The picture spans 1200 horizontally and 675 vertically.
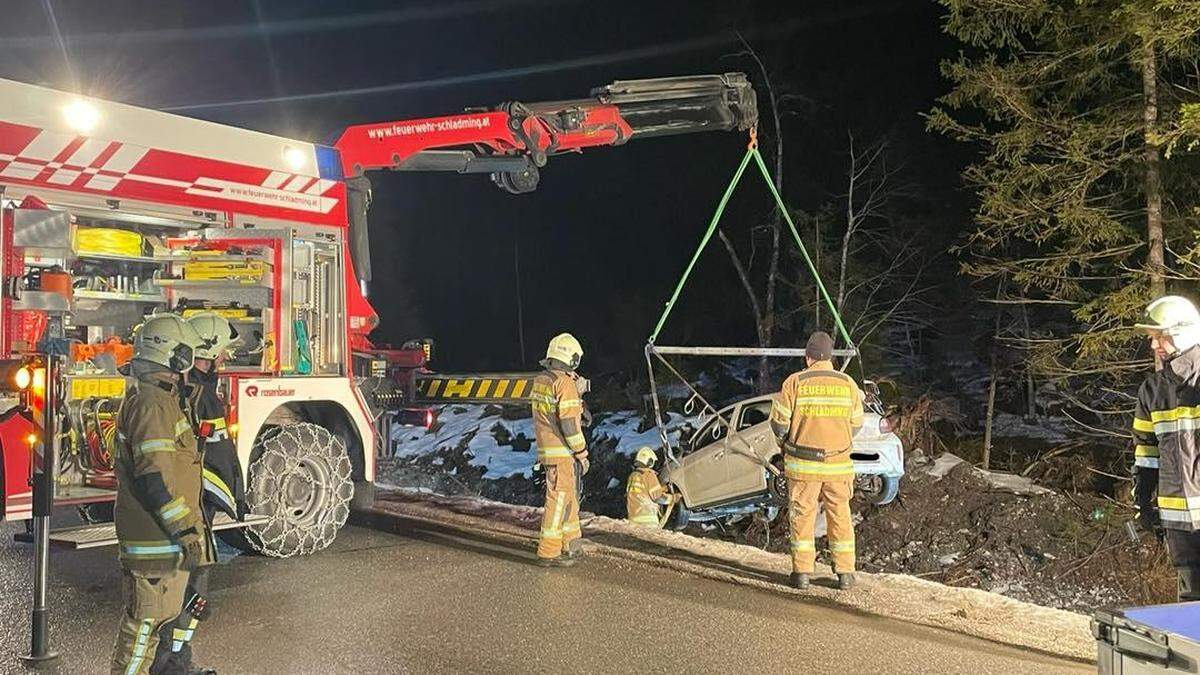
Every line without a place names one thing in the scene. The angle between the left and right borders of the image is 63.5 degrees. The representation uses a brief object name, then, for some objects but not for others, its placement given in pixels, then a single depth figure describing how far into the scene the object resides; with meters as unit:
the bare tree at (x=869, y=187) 22.53
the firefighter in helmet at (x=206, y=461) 4.39
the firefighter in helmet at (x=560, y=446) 7.61
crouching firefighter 11.98
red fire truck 6.50
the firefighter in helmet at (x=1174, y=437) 4.80
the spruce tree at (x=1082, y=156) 11.87
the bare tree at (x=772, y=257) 22.52
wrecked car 10.67
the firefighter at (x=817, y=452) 6.96
